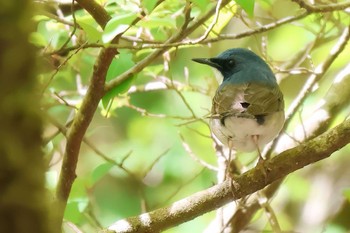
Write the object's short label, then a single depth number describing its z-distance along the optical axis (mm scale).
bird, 6262
